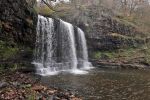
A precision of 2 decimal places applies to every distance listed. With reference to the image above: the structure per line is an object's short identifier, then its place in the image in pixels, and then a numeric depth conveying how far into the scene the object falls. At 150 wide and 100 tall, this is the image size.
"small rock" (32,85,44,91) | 5.58
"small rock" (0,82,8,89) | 5.27
